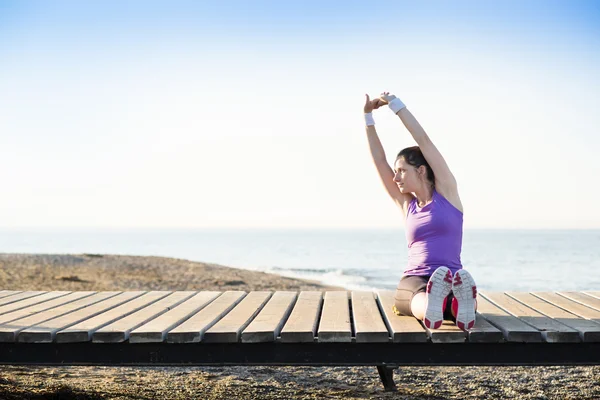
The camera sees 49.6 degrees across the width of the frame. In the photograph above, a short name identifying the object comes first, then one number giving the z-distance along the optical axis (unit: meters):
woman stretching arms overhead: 4.07
